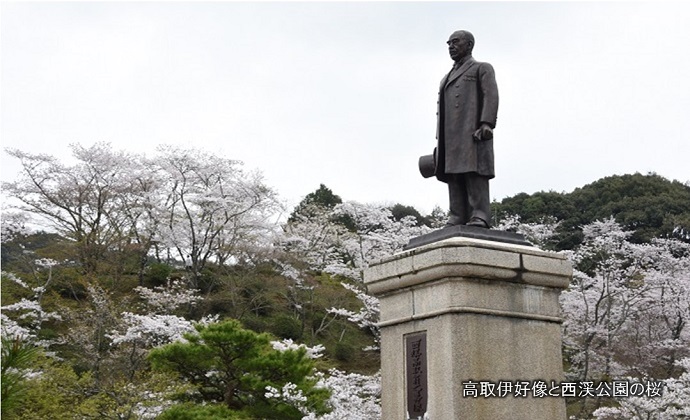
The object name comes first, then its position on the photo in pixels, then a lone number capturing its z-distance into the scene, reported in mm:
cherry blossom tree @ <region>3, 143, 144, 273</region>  26047
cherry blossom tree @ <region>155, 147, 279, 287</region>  28594
